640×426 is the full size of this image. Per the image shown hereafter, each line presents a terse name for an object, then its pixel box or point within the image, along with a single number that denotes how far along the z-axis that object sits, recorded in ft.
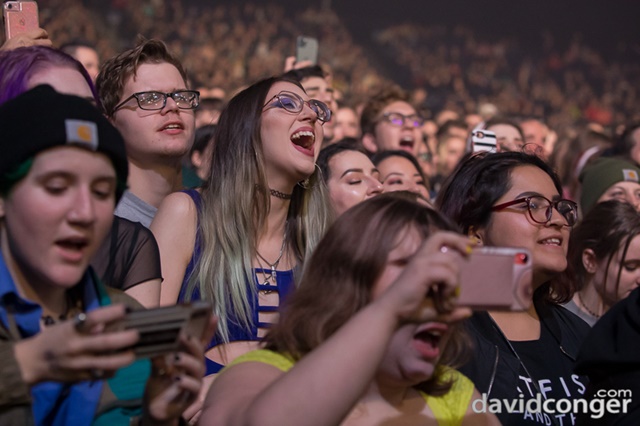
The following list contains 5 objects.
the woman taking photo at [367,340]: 5.09
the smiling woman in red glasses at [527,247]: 8.84
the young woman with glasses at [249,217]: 9.57
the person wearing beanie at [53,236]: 5.25
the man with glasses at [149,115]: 11.16
